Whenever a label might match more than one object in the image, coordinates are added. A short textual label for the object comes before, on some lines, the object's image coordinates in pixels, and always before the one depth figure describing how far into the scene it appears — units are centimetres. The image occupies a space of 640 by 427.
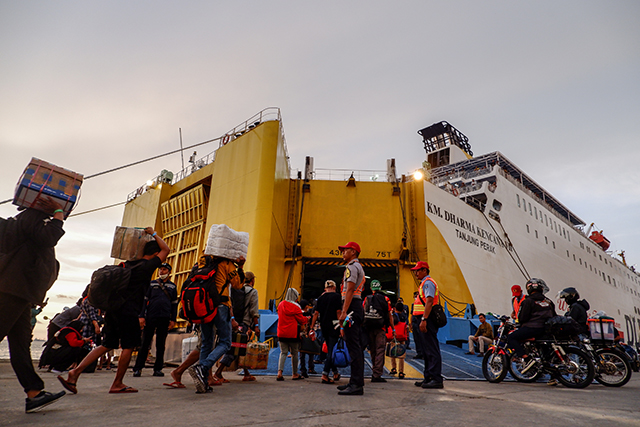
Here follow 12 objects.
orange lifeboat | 3244
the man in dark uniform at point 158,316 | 489
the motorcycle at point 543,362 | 464
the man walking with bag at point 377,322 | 517
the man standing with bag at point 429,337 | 428
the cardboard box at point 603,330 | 604
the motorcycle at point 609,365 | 498
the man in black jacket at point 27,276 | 232
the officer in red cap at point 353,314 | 338
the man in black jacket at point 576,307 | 574
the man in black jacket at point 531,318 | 487
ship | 1184
